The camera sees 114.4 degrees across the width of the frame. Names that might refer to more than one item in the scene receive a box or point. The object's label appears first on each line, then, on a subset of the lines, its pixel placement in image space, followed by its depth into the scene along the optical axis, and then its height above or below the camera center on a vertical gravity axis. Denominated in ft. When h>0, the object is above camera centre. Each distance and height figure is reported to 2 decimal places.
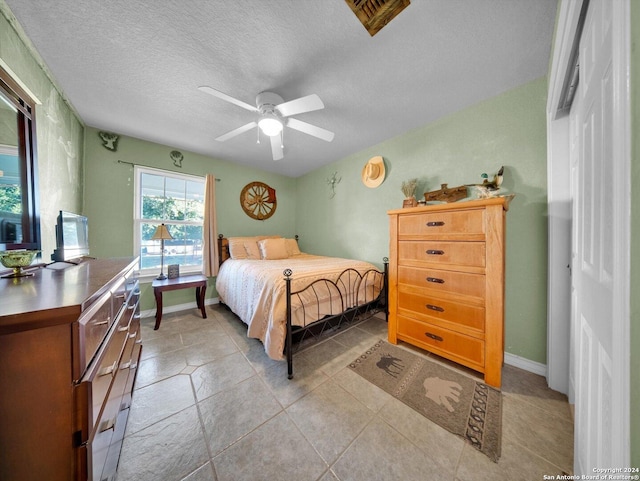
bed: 5.54 -1.87
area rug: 3.92 -3.67
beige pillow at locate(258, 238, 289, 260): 10.84 -0.59
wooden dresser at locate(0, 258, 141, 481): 1.78 -1.35
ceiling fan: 5.38 +3.54
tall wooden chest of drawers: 4.92 -1.25
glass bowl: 3.03 -0.29
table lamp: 8.84 +0.23
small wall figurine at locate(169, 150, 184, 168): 9.89 +3.99
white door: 1.37 -0.20
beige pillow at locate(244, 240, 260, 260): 10.88 -0.63
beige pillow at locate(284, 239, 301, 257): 12.19 -0.57
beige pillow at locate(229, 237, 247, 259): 10.60 -0.56
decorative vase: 7.14 +1.18
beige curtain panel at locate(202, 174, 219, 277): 10.28 +0.33
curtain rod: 8.79 +3.34
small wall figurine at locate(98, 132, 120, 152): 8.41 +4.12
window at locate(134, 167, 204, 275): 9.50 +1.11
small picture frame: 9.37 -1.47
